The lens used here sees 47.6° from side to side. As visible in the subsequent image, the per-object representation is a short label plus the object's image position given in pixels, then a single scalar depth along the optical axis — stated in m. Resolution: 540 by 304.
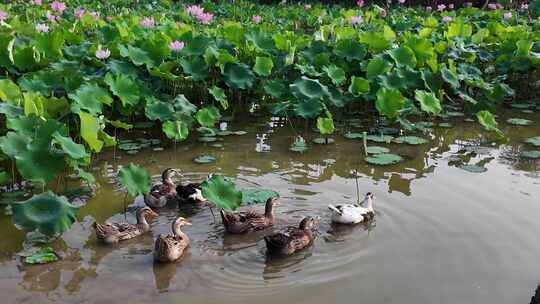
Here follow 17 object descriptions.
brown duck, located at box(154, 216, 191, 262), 3.51
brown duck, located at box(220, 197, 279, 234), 3.95
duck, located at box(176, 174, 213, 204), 4.42
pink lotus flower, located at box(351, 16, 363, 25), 8.64
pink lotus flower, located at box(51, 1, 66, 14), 8.00
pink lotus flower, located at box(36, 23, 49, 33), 6.53
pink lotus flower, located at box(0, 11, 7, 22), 6.61
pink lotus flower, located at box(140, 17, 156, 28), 7.47
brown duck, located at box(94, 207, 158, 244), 3.78
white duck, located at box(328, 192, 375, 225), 4.07
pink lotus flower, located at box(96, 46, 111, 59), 5.87
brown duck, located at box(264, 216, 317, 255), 3.62
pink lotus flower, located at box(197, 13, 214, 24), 8.12
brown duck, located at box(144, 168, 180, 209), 4.39
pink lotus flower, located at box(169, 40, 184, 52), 6.23
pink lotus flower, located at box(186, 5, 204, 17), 8.23
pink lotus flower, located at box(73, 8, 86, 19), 8.25
